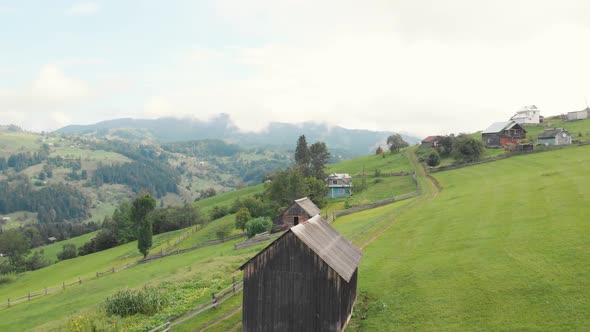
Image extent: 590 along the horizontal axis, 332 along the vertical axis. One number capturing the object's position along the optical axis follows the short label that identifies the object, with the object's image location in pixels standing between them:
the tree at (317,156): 108.00
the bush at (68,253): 115.75
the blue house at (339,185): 101.00
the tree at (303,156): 108.66
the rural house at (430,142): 131.88
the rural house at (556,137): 94.88
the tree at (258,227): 67.75
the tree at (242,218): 77.57
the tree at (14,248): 101.69
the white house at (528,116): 130.88
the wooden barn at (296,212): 63.31
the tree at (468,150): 91.81
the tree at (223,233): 77.25
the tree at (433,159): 98.62
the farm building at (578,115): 124.69
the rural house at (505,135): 110.31
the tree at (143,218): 75.51
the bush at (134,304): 32.81
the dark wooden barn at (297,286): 24.09
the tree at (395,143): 144.75
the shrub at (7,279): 84.77
